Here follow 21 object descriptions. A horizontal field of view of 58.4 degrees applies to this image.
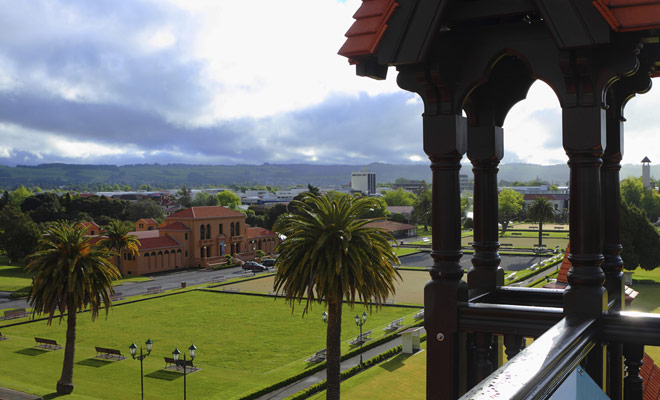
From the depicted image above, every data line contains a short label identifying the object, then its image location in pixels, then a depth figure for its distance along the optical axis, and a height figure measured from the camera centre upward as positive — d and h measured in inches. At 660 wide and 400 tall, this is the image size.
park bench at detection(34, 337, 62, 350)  1496.1 -380.7
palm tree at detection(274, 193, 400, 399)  974.4 -111.4
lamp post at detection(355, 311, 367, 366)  1387.8 -303.8
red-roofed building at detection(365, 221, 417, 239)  4025.6 -242.0
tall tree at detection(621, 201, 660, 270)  2156.7 -170.3
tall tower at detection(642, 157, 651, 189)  5788.4 +160.3
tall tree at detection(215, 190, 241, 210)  6500.0 -56.0
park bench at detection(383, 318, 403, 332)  1567.4 -360.5
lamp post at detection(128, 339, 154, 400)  1119.0 -290.3
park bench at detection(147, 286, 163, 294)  2256.0 -366.3
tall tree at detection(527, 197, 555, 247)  3371.1 -111.9
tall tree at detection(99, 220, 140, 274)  2381.6 -172.5
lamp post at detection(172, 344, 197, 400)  1075.4 -293.0
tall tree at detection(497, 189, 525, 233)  4345.5 -106.4
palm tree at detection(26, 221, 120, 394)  1179.9 -168.3
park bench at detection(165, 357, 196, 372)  1301.6 -381.2
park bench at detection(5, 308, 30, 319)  1812.1 -365.5
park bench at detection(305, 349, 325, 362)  1333.7 -373.2
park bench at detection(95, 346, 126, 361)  1387.8 -378.1
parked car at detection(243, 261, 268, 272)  2842.0 -353.9
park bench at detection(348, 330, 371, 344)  1459.6 -366.2
